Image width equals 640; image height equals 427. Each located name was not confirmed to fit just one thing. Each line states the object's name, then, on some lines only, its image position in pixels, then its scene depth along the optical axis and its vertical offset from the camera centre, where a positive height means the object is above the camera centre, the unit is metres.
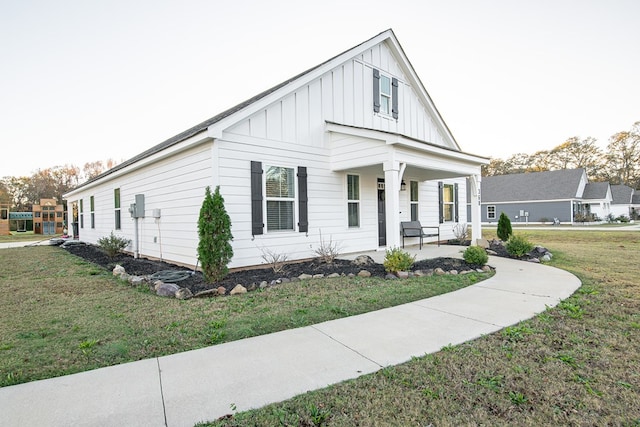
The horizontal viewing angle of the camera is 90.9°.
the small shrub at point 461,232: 12.00 -0.90
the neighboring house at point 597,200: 30.77 +0.67
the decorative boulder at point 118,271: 7.11 -1.27
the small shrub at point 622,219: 31.27 -1.26
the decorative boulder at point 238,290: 5.28 -1.30
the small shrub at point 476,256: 7.11 -1.07
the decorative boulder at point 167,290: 5.25 -1.27
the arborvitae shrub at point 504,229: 11.58 -0.75
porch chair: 10.42 -0.63
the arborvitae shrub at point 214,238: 5.75 -0.46
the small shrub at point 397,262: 6.34 -1.04
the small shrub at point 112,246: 9.90 -0.95
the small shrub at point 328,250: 7.49 -0.99
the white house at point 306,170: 6.96 +1.15
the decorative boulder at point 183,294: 5.09 -1.29
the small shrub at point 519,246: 8.47 -1.04
